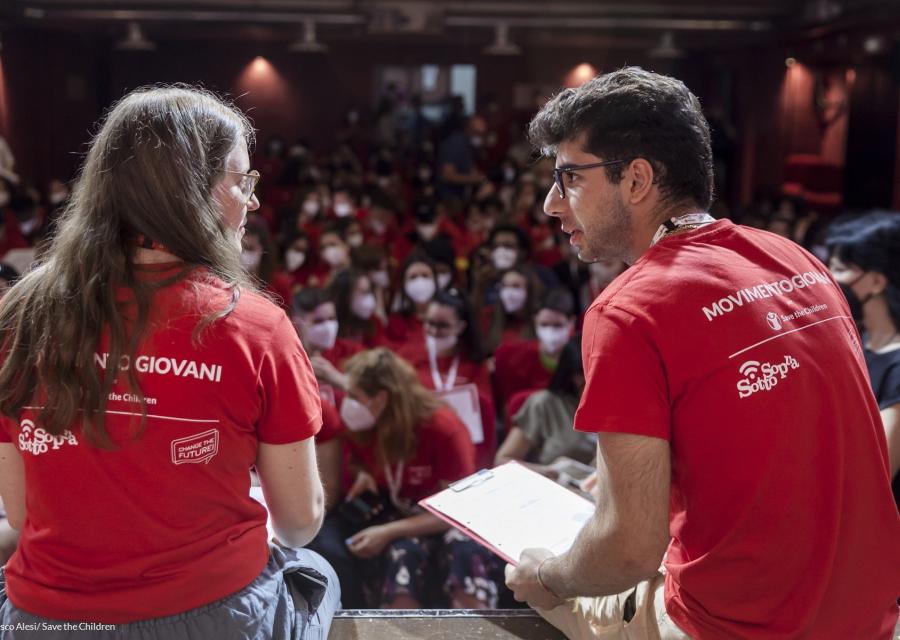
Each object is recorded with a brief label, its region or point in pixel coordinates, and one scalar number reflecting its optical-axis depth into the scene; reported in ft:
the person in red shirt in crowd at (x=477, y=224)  28.86
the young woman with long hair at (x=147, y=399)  4.14
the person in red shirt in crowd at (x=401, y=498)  11.35
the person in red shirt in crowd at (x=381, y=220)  28.37
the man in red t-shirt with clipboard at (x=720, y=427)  4.17
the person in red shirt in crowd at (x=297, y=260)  22.96
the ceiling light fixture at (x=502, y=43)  42.19
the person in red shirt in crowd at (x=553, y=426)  12.71
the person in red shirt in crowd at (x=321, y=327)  15.81
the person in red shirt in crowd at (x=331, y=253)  22.58
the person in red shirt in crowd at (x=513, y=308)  18.19
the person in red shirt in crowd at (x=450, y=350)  15.38
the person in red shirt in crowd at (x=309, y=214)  27.81
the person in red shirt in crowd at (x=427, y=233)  24.11
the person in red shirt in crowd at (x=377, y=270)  20.72
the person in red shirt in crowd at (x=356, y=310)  17.24
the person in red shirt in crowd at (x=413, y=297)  18.29
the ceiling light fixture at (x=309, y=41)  41.57
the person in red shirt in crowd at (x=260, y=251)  20.90
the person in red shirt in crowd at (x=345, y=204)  32.27
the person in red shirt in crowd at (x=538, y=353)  15.57
